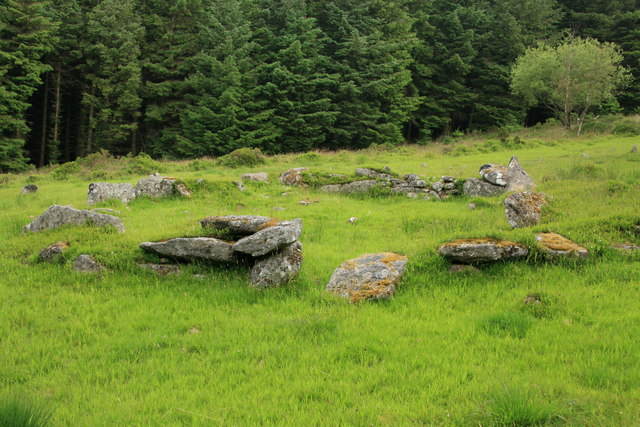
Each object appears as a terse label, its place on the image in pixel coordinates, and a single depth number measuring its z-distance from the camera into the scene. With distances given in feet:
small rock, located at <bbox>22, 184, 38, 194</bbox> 69.46
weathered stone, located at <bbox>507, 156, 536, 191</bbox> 51.88
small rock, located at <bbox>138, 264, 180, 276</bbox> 30.07
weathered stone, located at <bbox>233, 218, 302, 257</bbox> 27.02
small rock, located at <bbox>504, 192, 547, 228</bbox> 36.19
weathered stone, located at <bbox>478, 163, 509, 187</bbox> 53.72
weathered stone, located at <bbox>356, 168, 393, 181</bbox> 63.67
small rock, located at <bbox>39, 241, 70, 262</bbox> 32.42
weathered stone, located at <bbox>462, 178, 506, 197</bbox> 53.98
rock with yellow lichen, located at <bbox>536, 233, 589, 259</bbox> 27.55
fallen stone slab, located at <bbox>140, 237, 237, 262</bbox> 29.32
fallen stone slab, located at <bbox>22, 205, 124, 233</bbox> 38.70
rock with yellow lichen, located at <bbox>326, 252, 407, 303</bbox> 25.00
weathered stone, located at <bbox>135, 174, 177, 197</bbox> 59.47
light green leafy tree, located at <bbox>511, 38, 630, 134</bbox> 129.08
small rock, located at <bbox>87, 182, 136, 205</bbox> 54.75
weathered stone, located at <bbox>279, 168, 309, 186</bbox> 67.15
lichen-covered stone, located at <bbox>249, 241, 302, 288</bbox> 27.30
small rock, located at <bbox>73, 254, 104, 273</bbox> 30.12
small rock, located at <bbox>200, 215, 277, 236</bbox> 29.99
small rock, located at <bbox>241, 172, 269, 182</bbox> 66.95
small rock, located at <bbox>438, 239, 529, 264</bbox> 27.32
